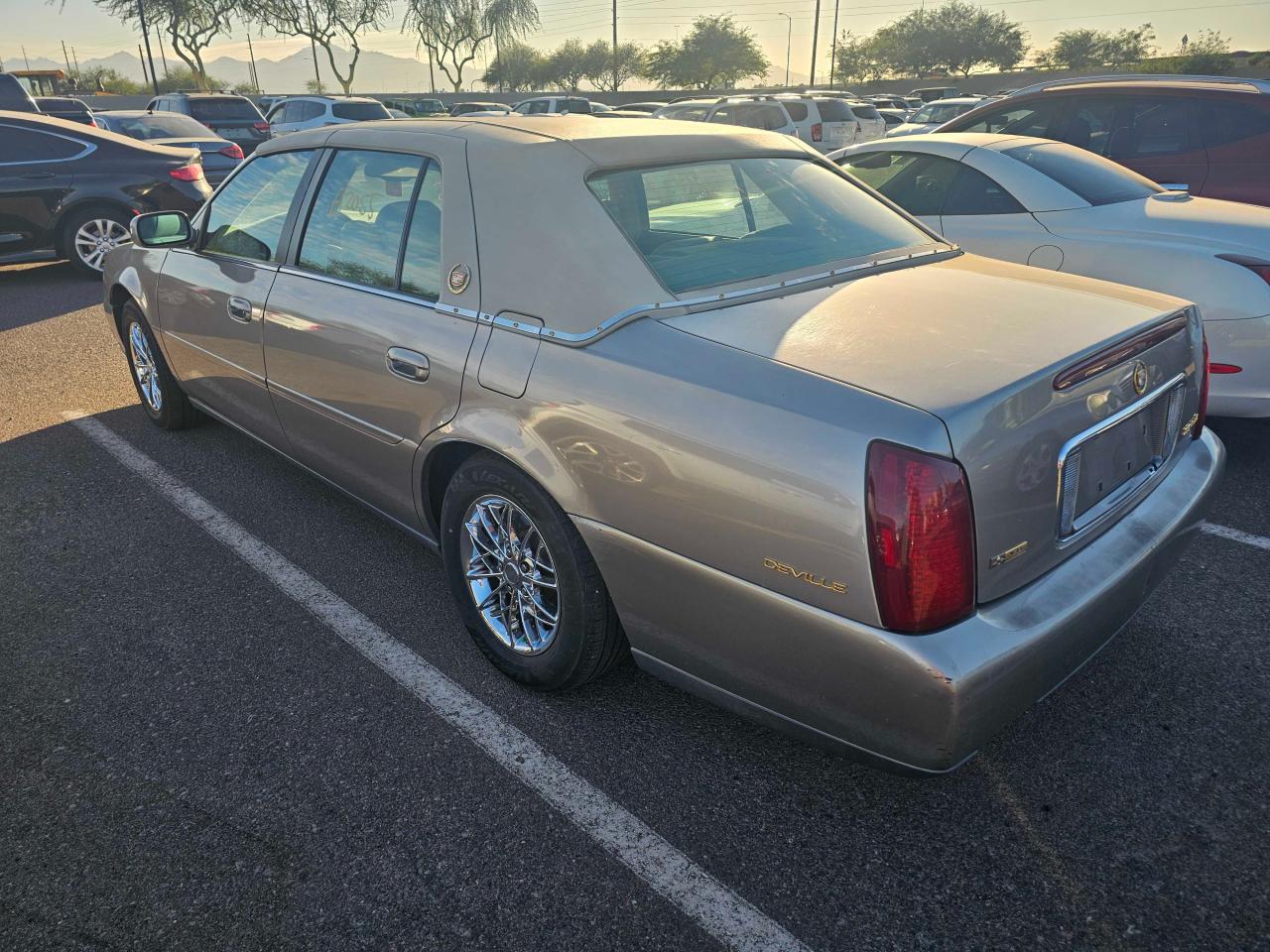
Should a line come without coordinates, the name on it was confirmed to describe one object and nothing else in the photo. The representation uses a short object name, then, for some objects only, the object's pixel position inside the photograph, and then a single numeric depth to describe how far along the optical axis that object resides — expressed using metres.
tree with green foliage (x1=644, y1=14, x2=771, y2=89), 75.38
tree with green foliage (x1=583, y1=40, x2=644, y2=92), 78.38
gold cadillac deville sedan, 1.88
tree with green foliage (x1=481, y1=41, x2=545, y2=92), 78.88
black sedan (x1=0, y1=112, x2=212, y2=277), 8.59
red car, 6.03
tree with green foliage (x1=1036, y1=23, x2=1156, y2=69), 67.69
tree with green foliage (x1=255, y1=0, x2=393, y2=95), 55.50
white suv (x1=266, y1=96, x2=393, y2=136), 19.28
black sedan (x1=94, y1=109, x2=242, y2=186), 12.73
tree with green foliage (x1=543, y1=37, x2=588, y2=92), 79.00
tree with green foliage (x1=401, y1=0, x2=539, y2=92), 68.81
